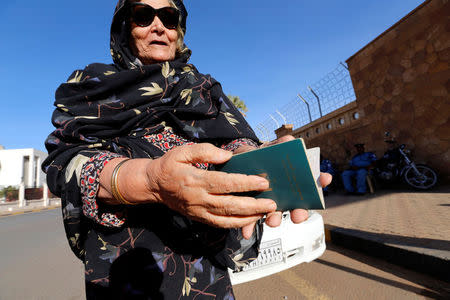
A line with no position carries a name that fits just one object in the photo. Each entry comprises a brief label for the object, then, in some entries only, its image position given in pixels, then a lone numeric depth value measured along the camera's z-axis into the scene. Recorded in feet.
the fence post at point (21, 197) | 65.36
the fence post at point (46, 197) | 73.20
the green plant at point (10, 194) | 78.74
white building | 130.00
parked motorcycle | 15.92
